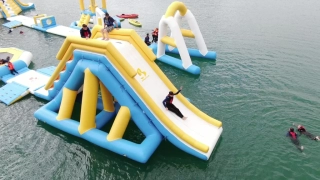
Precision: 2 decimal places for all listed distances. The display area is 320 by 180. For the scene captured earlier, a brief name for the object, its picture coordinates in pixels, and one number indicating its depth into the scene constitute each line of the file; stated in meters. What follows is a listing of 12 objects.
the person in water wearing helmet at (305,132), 11.15
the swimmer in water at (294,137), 10.78
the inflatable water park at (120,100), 10.03
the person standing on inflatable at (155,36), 21.45
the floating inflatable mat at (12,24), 27.39
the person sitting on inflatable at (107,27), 11.41
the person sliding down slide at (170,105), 10.66
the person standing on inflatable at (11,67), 16.19
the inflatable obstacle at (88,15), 25.76
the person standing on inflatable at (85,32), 11.50
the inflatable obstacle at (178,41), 17.25
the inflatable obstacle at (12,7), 31.11
